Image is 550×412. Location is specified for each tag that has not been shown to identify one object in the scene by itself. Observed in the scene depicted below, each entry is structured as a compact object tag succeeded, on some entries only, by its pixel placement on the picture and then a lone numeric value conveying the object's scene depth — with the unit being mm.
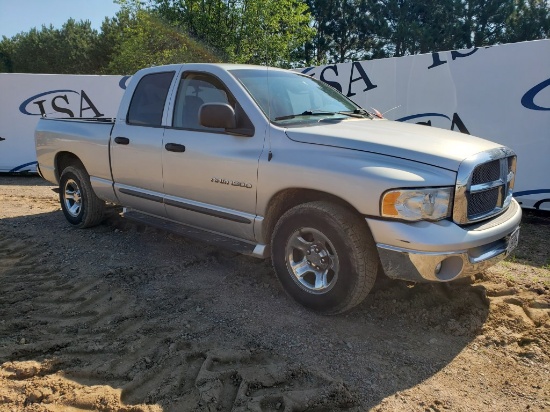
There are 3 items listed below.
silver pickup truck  3119
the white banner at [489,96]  6805
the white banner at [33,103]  11164
